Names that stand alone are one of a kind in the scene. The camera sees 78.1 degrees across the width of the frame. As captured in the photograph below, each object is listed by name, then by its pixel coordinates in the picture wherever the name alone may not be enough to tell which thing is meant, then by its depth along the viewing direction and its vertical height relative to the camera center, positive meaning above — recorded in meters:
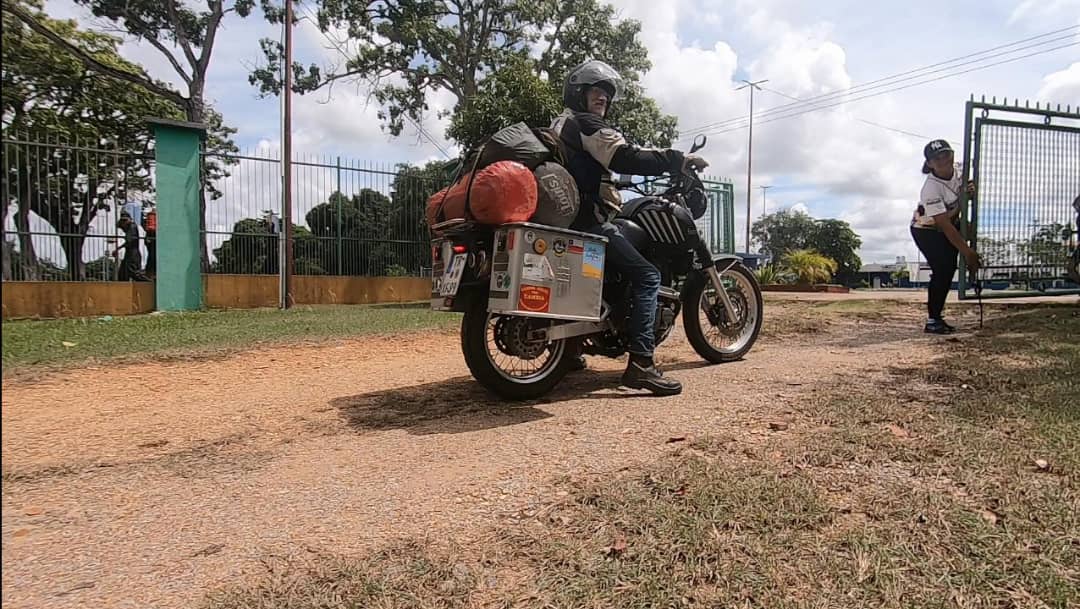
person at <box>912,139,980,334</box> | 6.43 +0.59
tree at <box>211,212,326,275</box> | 11.65 +0.55
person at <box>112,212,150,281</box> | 7.40 +0.35
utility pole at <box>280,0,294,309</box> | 11.89 +1.58
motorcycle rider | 3.81 +0.67
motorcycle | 3.64 -0.07
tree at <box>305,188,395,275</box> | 12.89 +0.97
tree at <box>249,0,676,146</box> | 18.52 +6.88
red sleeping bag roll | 3.40 +0.45
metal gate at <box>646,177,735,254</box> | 13.97 +1.46
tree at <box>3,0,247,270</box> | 11.41 +5.18
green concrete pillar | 10.02 +1.12
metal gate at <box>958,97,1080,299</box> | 7.54 +0.71
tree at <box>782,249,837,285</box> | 17.52 +0.51
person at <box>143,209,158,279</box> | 9.68 +0.57
